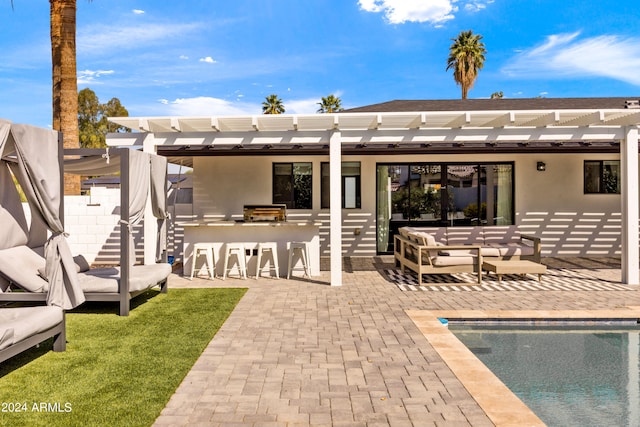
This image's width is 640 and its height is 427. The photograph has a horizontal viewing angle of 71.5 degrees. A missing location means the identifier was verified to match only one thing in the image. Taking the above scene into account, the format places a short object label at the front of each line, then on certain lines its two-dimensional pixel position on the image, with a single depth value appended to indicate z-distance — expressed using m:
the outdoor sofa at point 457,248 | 8.77
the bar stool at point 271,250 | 9.36
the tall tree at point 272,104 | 40.27
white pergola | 8.40
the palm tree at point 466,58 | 33.69
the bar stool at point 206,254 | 9.40
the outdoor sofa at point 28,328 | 4.00
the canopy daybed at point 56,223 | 5.03
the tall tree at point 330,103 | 40.25
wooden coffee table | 8.65
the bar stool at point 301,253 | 9.49
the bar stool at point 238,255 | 9.38
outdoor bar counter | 9.83
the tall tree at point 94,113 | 36.59
